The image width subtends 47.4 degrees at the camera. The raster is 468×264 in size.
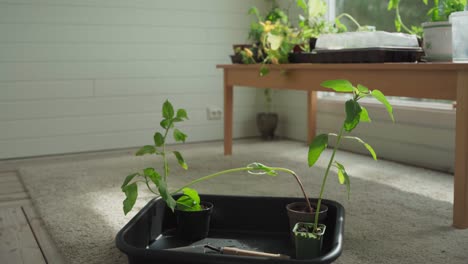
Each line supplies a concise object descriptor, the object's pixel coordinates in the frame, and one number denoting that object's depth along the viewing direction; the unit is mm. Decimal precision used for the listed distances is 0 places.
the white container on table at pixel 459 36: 1941
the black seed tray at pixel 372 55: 2109
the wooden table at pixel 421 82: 1792
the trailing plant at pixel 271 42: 2682
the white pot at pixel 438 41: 1930
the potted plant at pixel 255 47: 2986
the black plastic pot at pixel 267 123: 4043
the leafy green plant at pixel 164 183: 1444
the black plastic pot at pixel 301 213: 1505
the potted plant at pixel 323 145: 1348
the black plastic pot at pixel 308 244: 1373
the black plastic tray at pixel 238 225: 1542
